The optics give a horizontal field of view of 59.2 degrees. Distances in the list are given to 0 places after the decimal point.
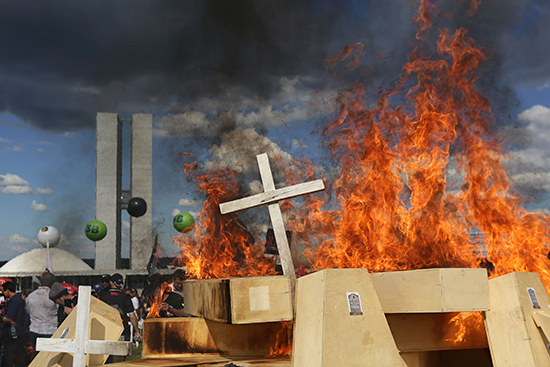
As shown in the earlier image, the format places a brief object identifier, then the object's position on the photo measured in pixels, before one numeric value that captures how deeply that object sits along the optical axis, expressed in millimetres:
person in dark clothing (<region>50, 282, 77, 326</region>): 8531
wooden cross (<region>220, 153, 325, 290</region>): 5352
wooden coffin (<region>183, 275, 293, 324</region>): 4395
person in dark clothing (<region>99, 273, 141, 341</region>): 8930
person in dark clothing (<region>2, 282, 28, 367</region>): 8328
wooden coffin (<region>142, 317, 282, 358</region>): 5582
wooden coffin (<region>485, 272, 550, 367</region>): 3850
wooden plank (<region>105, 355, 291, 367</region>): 4820
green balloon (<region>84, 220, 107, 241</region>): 20891
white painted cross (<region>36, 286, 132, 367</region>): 4609
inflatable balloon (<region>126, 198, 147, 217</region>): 20203
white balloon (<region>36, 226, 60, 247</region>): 22875
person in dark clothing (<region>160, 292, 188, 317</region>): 7883
